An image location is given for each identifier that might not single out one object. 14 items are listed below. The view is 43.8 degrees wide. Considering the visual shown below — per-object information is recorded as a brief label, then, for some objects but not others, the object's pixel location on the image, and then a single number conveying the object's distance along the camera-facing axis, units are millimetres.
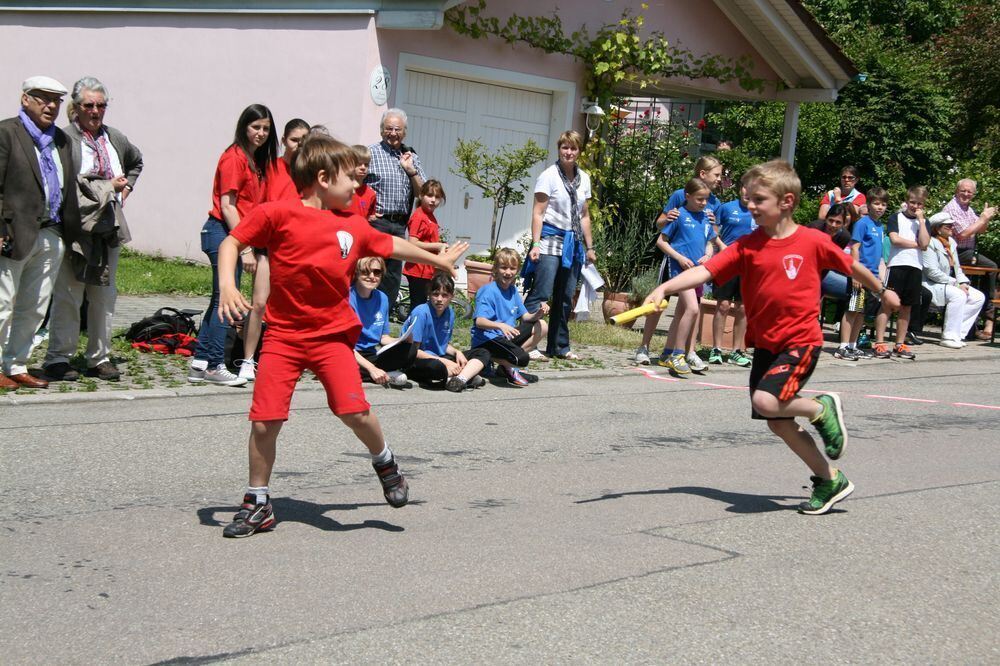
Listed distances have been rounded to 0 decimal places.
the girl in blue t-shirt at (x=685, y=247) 11281
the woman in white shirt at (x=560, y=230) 10961
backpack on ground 10297
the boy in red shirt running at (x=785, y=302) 6301
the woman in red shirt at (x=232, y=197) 8867
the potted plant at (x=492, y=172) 14711
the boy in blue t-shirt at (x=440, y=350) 9602
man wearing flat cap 8086
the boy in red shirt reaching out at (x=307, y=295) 5574
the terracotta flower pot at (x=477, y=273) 14508
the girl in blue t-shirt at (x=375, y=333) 9234
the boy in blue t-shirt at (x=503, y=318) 9938
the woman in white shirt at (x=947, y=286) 15156
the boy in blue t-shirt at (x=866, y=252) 13438
